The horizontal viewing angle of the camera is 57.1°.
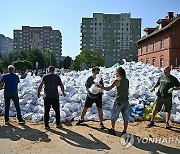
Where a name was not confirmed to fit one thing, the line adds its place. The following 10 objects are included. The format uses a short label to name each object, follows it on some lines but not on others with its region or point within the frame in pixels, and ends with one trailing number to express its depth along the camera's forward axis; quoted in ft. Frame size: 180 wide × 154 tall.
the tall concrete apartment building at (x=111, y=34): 207.42
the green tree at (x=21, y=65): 115.95
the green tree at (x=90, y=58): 137.87
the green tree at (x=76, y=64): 144.93
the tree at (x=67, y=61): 182.29
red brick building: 64.23
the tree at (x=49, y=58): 144.45
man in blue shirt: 14.04
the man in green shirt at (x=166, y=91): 13.32
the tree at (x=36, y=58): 139.57
